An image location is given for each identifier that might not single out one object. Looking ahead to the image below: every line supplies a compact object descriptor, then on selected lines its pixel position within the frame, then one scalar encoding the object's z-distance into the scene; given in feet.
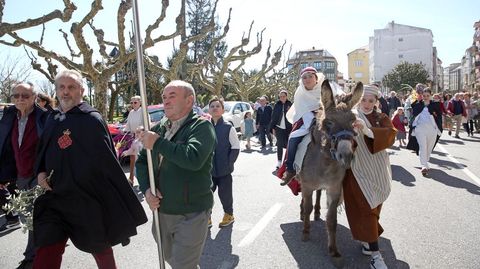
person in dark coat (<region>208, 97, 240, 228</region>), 17.97
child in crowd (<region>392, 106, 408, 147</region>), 43.81
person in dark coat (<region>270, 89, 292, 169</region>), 32.60
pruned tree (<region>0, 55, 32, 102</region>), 108.96
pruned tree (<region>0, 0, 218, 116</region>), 39.40
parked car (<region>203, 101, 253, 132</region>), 60.95
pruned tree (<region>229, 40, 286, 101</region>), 114.21
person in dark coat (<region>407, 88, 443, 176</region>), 29.45
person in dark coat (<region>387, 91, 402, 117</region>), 58.80
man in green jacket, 8.95
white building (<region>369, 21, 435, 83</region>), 260.83
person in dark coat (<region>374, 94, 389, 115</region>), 36.78
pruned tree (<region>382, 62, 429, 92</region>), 189.24
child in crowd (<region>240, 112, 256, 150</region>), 50.08
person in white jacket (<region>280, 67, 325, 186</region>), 15.72
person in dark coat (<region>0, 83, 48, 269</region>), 14.44
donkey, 11.78
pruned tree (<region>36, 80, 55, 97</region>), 137.76
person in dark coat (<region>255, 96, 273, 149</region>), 45.85
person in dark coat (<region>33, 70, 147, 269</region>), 9.39
